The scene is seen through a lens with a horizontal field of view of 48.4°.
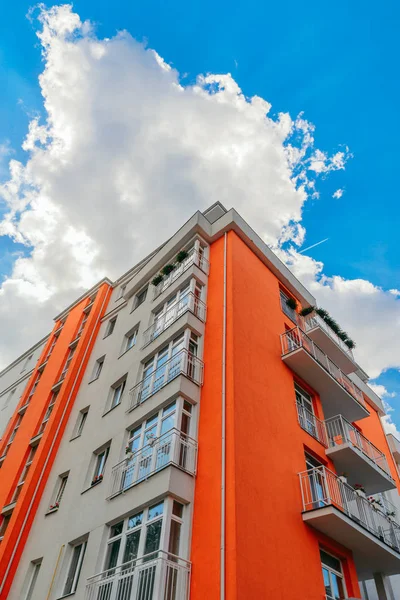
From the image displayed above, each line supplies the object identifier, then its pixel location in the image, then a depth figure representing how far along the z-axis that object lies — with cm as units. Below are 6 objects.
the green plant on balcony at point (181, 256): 1922
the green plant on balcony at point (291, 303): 1989
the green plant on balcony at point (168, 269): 1966
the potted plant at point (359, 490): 1455
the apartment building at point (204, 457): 1016
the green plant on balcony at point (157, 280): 2016
